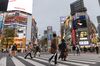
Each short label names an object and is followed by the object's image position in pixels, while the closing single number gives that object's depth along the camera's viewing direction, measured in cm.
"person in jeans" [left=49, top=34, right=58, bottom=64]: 415
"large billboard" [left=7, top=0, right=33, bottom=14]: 4533
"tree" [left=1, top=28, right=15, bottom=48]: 3063
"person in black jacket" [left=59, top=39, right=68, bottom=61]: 532
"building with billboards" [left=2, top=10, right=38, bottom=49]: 4088
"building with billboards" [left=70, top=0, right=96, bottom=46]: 3517
